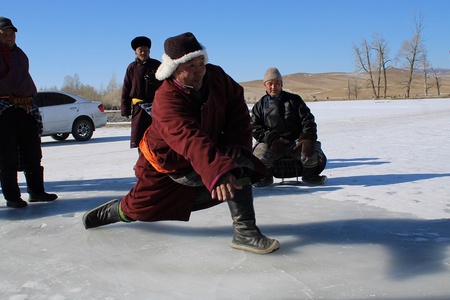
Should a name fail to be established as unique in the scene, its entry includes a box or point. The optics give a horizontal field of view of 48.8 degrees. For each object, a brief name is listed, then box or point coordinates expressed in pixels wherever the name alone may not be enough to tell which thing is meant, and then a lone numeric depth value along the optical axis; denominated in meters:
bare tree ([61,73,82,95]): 49.81
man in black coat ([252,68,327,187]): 4.95
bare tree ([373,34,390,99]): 55.00
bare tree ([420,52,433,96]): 51.66
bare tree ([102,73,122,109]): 40.87
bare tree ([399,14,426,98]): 50.69
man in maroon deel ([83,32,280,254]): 2.72
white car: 12.34
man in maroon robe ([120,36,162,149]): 5.29
